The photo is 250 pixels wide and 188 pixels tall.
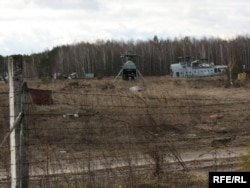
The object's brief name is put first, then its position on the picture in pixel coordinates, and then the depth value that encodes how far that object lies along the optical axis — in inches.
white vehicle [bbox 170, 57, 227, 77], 2733.8
